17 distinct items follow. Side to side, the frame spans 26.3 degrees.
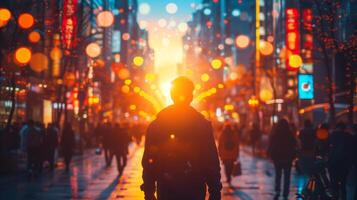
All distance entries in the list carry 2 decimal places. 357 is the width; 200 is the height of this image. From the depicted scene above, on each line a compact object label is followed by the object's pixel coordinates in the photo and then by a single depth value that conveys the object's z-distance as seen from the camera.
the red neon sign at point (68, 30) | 37.12
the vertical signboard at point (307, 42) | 58.43
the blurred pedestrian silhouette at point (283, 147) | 16.67
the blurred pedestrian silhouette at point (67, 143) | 28.84
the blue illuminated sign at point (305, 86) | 52.25
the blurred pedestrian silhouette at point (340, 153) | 15.17
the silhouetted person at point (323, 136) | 16.30
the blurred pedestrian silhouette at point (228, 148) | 22.02
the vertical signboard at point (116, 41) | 163.38
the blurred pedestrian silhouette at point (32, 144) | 23.91
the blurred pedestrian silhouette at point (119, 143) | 26.59
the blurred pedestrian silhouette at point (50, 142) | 27.34
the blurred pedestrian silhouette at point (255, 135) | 47.06
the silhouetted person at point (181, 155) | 6.52
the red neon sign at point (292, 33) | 60.94
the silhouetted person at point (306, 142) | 20.83
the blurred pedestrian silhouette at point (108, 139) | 28.57
